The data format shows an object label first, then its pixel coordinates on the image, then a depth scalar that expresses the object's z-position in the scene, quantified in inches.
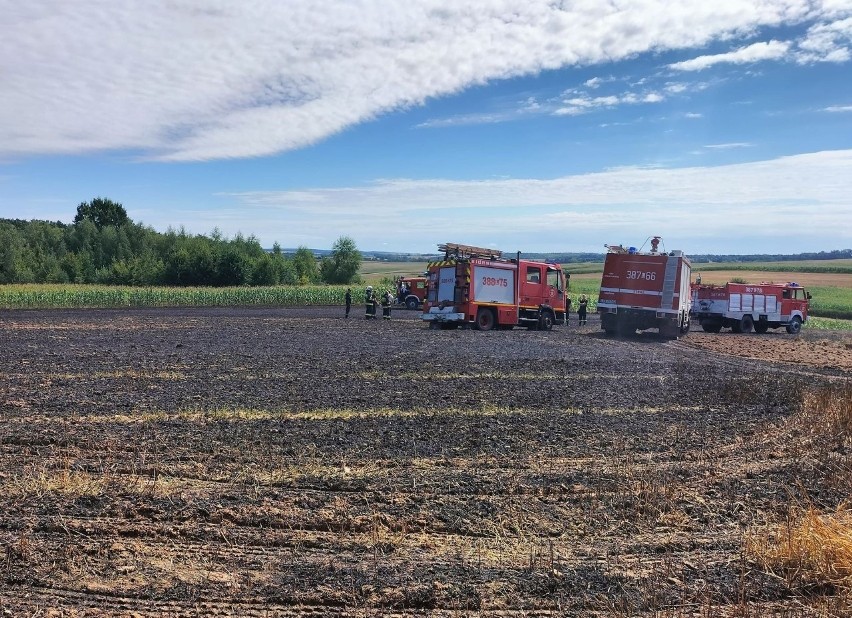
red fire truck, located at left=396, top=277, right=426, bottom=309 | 1451.8
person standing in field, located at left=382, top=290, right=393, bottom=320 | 1134.5
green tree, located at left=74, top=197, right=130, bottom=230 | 3412.9
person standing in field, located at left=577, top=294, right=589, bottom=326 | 1127.6
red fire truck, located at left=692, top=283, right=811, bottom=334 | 1103.6
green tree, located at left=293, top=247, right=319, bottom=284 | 2685.0
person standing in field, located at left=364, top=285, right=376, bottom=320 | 1139.6
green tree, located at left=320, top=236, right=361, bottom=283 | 2760.8
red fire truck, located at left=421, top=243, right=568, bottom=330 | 914.9
